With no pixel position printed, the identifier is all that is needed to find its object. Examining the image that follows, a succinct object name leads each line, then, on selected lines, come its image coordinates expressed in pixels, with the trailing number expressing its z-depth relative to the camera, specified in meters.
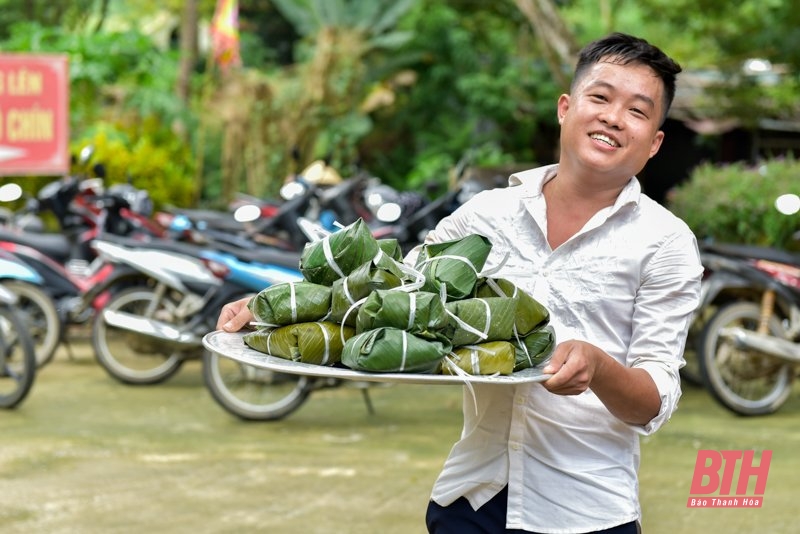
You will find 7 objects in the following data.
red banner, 10.70
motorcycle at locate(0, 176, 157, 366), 8.02
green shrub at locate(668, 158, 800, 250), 8.20
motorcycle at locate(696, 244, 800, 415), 6.91
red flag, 14.05
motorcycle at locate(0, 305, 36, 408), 6.71
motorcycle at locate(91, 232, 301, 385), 6.94
